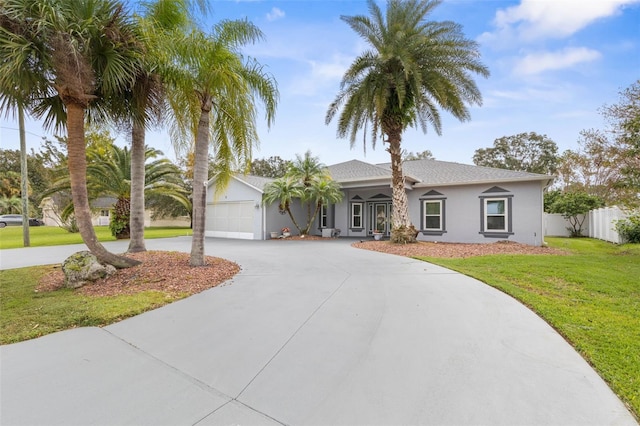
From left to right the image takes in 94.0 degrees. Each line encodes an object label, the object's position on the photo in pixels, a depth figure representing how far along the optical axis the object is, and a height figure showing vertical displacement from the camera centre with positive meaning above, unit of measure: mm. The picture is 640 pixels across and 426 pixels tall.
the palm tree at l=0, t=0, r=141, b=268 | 5211 +2951
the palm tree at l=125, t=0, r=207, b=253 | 6508 +3174
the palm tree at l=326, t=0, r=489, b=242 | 11727 +5868
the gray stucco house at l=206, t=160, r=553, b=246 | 13961 +615
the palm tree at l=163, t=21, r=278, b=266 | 6801 +3023
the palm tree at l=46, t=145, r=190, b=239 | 15438 +1886
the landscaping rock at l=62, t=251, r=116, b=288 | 6004 -1127
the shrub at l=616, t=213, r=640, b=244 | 14098 -578
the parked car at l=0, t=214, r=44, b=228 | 30066 -520
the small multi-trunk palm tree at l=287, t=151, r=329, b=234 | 16250 +2537
